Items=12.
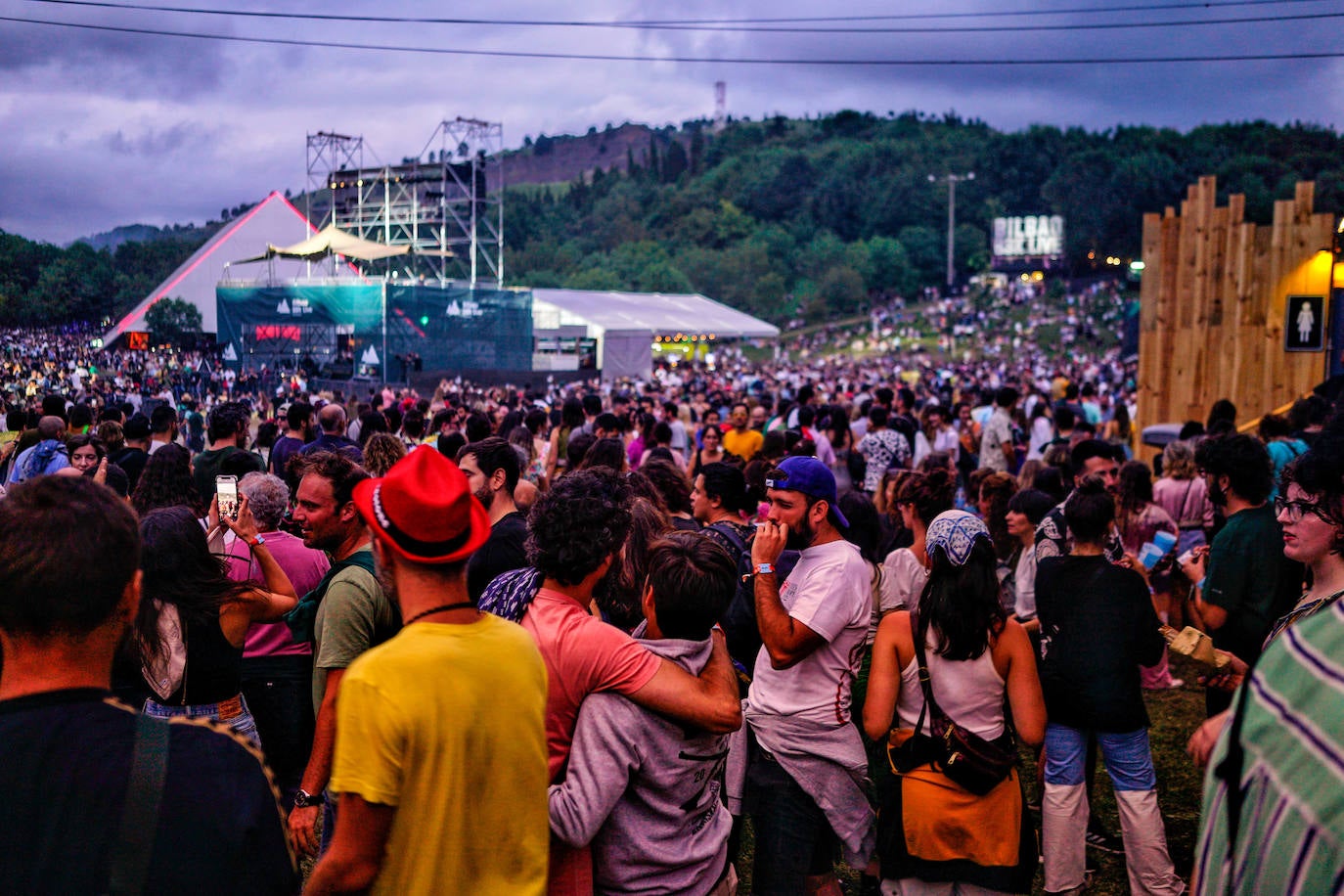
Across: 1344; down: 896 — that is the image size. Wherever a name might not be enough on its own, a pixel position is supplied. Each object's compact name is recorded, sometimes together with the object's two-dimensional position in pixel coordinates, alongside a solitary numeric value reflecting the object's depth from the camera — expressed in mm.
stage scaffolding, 41938
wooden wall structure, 13141
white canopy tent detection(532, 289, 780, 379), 37062
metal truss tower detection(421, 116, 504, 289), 42219
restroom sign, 12570
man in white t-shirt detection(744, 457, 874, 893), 3428
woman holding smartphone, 3338
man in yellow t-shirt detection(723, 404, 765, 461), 9430
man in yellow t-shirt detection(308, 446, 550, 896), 1881
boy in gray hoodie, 2441
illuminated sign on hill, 95750
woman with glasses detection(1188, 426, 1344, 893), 1274
